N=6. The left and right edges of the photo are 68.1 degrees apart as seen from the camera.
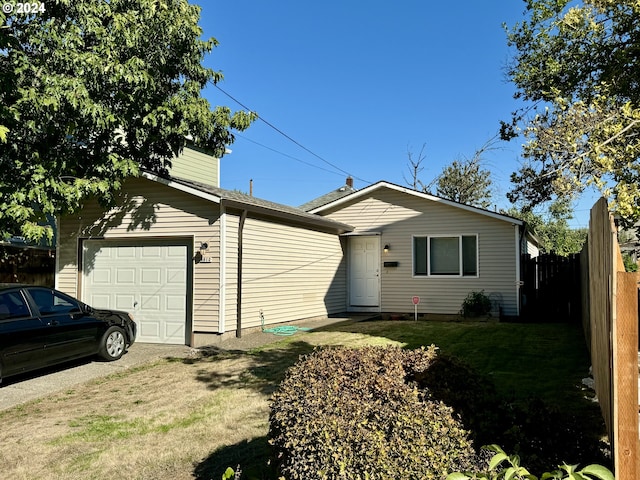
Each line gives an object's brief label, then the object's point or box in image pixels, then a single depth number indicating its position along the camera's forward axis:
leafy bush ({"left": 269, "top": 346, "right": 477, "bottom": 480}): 2.62
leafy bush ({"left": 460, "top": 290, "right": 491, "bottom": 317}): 13.80
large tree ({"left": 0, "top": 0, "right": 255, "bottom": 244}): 7.93
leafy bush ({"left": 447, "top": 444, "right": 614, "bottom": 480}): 2.02
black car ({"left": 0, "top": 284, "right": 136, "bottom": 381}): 6.80
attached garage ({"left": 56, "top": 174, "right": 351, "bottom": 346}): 9.83
